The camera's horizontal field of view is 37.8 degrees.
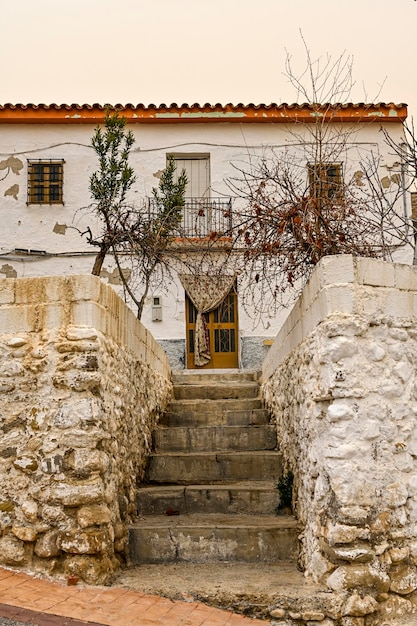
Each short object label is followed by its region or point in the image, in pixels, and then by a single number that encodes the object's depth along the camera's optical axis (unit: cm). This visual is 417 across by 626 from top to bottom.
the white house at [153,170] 1235
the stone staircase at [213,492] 462
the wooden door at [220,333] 1253
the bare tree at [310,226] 535
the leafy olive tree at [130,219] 834
